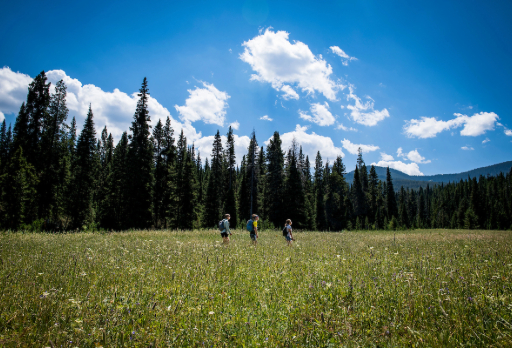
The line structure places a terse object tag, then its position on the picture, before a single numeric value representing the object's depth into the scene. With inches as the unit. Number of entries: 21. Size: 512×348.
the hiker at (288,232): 459.5
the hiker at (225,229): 426.9
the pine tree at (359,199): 2378.2
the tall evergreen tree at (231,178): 1481.3
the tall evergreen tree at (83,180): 1109.1
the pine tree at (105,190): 1310.3
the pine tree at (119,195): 1083.9
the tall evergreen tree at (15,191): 881.5
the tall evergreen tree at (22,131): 1079.6
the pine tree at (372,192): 2586.1
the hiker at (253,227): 460.2
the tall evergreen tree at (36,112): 1075.3
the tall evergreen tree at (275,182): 1467.8
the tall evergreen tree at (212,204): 1563.7
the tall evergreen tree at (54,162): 1055.0
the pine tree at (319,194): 2071.9
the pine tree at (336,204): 2164.1
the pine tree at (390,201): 2658.2
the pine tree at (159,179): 1290.7
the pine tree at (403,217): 2829.7
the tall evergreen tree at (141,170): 1062.4
